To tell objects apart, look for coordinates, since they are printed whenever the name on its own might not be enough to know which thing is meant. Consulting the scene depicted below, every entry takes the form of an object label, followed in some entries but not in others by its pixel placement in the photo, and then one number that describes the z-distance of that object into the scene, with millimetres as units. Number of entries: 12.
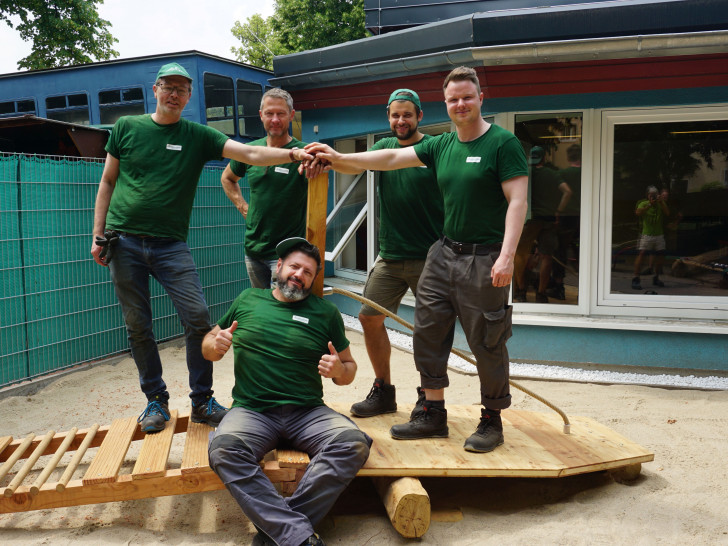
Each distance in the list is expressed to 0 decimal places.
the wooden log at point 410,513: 3150
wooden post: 3655
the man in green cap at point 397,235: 4027
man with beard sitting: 3092
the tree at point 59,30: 19094
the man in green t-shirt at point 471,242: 3402
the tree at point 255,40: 37469
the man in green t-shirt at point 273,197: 4289
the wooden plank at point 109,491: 3301
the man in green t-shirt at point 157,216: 3830
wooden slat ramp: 3291
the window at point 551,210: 6227
